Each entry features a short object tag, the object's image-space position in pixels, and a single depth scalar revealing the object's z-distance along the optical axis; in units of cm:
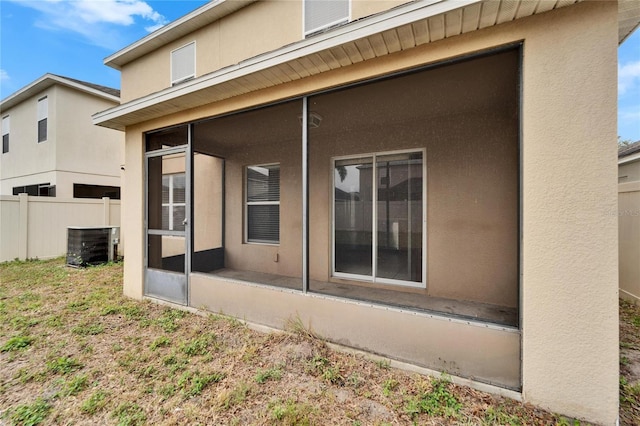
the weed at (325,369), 243
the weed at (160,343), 302
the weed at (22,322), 355
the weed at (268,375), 244
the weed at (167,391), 225
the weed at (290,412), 194
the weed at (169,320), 348
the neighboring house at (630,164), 708
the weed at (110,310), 398
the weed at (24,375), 250
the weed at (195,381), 228
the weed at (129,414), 197
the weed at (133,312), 384
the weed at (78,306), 411
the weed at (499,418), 190
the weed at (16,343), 301
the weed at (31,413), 200
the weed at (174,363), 263
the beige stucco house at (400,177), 192
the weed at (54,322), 357
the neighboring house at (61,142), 927
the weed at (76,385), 233
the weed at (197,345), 291
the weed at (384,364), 257
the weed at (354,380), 236
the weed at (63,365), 264
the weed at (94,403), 210
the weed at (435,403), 203
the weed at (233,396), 214
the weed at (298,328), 303
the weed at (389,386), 224
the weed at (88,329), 337
